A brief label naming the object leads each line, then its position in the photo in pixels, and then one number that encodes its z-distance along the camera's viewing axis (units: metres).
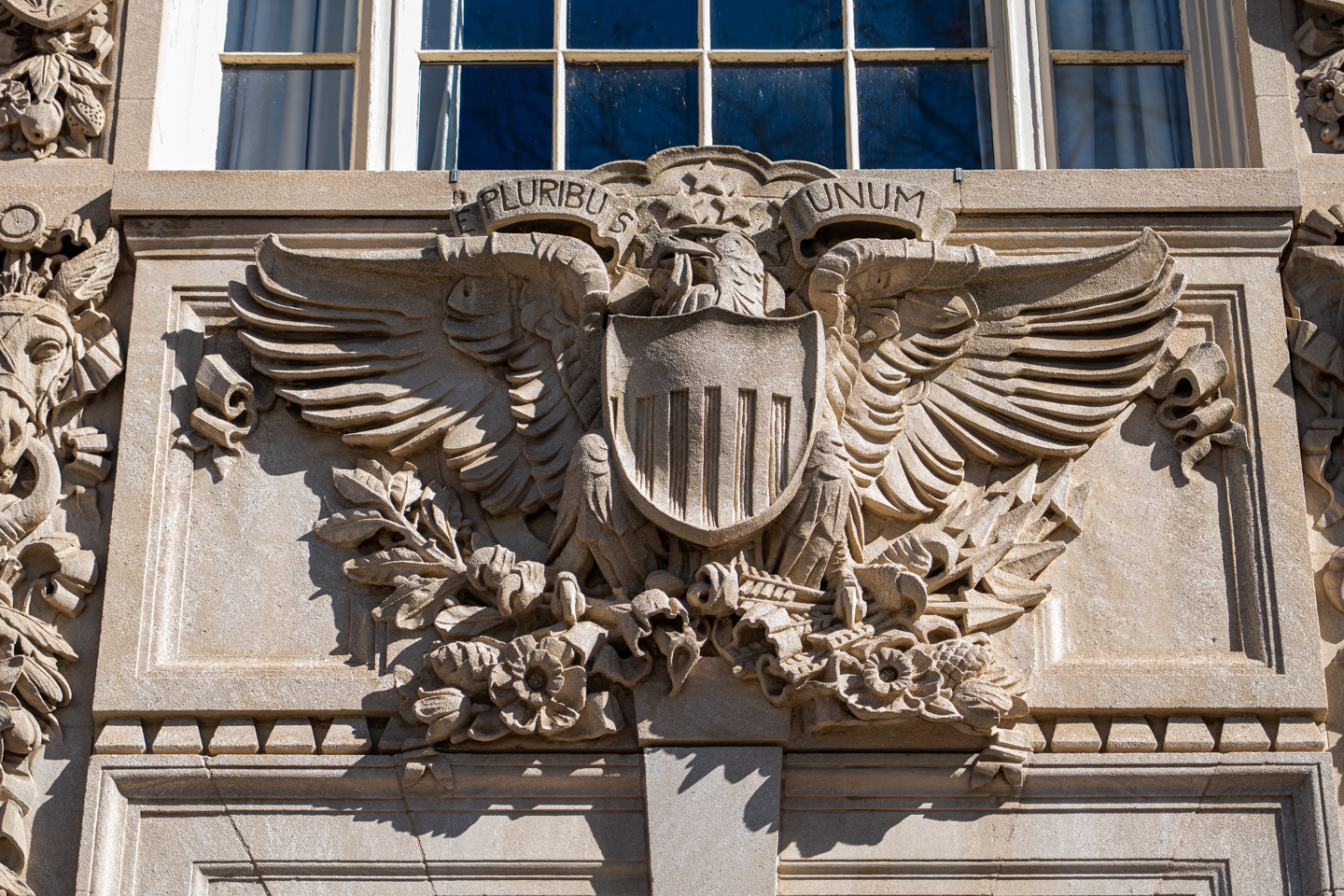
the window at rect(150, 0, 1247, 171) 15.03
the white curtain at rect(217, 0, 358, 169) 15.11
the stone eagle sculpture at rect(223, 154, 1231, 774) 12.27
